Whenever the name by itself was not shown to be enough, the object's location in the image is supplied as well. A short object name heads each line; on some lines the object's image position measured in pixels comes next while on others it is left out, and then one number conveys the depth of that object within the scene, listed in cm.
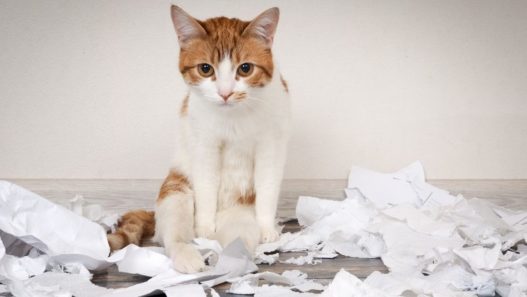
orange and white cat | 148
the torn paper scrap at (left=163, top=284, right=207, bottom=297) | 121
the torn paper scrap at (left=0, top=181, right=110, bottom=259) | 141
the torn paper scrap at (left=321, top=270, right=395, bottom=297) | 117
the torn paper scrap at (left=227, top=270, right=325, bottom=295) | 125
